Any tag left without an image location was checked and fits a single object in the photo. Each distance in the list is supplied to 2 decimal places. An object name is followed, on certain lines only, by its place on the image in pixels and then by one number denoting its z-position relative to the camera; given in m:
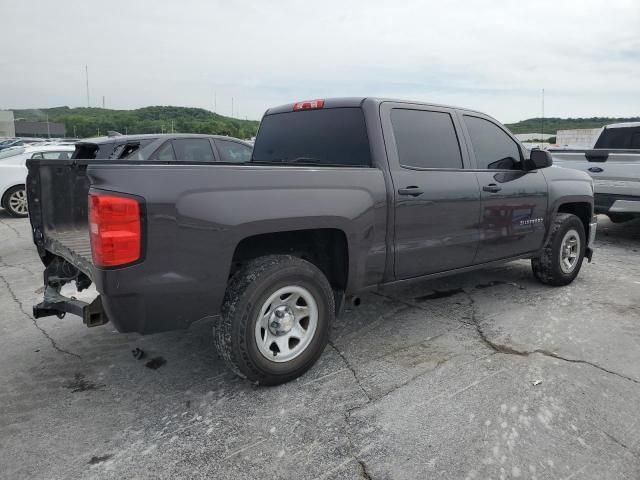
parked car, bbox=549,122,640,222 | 7.07
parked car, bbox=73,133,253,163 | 7.45
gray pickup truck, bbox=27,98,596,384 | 2.54
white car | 10.17
